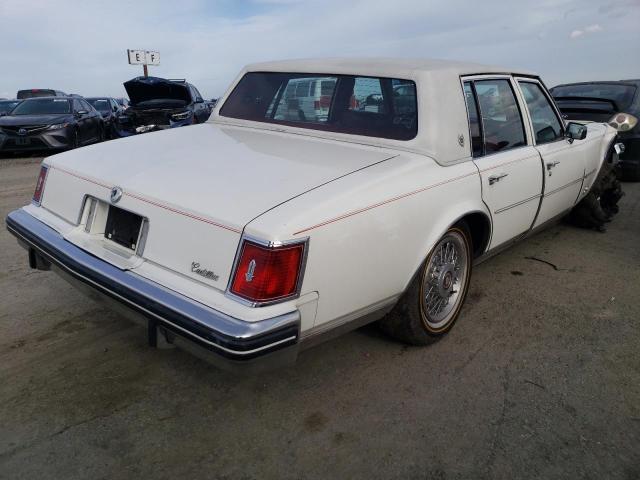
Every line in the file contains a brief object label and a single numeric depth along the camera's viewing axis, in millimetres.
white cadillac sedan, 2066
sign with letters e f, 18062
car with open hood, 10836
